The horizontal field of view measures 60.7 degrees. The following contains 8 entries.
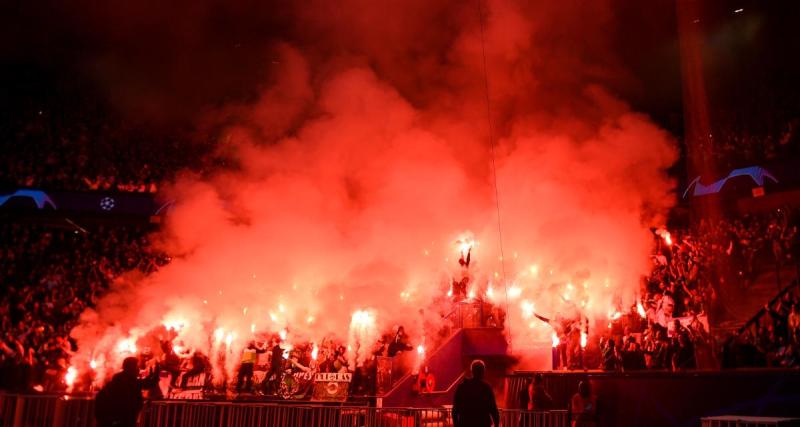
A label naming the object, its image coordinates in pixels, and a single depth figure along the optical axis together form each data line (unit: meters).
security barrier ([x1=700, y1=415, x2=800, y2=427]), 6.23
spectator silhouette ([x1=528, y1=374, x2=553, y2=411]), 9.53
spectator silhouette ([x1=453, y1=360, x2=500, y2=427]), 6.05
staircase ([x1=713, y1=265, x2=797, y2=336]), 12.37
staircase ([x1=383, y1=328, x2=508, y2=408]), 12.56
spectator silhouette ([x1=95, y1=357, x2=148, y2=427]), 6.71
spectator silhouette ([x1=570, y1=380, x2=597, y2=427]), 8.36
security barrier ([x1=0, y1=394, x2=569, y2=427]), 8.31
